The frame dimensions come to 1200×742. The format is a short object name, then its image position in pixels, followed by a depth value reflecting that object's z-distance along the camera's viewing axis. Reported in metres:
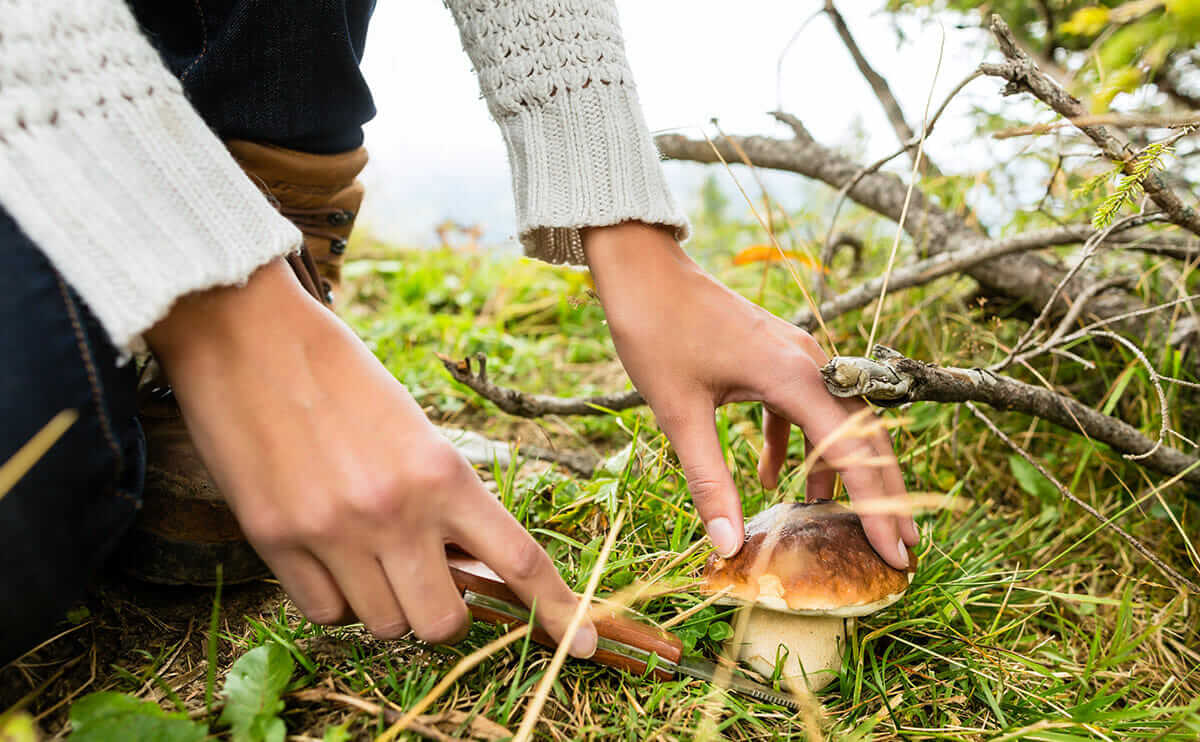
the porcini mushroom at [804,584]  0.42
